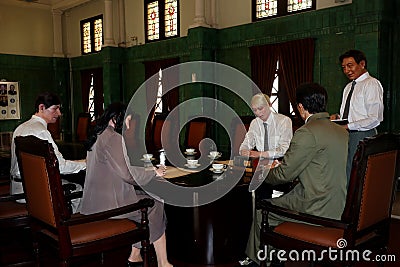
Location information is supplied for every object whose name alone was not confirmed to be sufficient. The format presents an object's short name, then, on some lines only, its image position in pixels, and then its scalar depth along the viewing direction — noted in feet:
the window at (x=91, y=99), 32.63
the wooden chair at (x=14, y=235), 8.88
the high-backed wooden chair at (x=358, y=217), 6.48
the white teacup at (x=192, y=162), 10.52
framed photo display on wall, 31.53
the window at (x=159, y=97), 26.89
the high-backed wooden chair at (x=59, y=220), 6.94
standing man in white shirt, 11.73
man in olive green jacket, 7.27
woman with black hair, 8.04
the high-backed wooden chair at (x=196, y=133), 16.11
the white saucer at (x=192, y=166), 10.45
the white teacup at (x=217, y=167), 9.66
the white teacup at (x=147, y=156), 11.35
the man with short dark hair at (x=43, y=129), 9.70
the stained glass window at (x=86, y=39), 32.99
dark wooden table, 9.19
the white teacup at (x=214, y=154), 11.57
